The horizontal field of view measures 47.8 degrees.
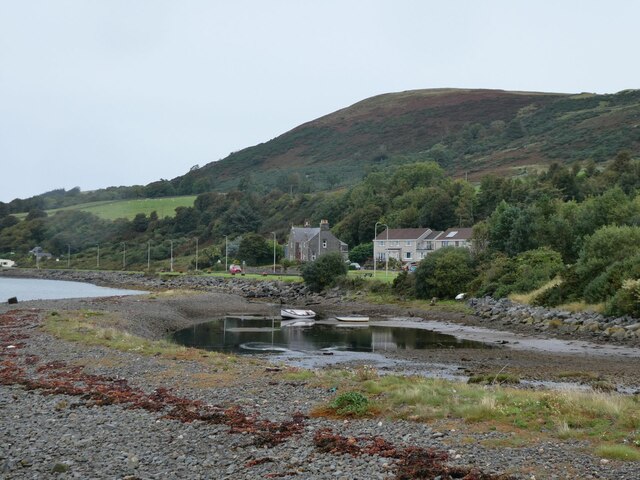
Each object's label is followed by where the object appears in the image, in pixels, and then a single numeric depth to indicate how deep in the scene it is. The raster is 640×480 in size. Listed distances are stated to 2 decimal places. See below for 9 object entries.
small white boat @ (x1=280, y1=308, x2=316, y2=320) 63.16
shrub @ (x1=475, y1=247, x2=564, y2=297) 64.62
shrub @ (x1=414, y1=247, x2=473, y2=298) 72.81
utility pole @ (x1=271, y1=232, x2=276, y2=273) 124.94
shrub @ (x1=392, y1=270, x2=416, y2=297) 75.93
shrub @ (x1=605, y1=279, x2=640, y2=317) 46.94
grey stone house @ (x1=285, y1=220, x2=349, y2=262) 129.75
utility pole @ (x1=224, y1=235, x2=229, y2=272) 137.60
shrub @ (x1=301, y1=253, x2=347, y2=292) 88.50
